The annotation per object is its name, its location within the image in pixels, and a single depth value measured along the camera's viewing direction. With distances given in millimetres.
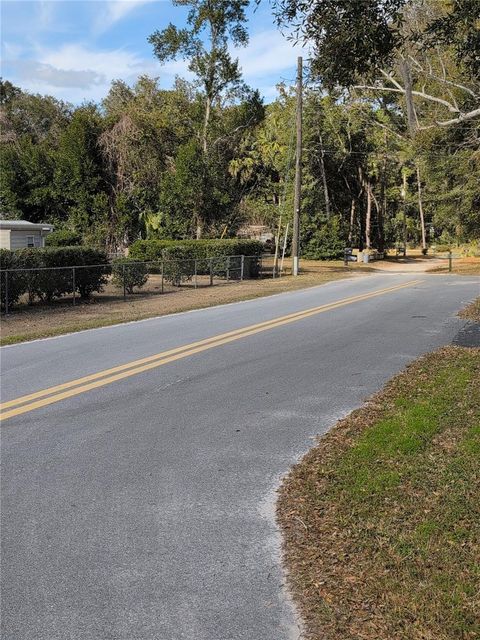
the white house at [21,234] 27656
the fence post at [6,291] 14661
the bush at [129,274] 19431
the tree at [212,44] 35769
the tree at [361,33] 6805
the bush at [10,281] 14875
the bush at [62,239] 31953
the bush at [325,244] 42344
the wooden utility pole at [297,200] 28922
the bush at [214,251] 26702
